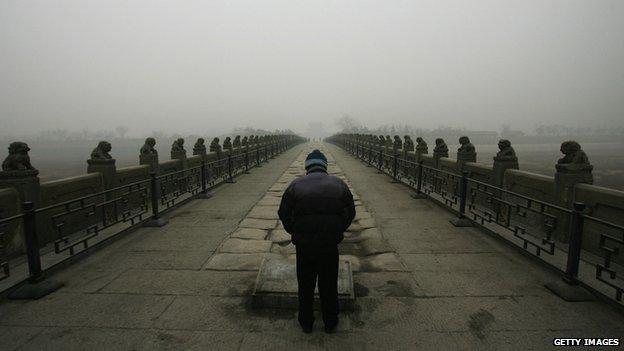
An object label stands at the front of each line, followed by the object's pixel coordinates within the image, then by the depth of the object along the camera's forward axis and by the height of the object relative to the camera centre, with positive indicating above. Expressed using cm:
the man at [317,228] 301 -82
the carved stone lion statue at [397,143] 1620 -44
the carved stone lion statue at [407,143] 1506 -41
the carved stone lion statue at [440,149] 1052 -47
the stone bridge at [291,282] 315 -181
